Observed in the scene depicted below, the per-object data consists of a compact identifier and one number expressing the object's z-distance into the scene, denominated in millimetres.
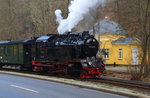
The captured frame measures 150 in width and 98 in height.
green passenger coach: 22625
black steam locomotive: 16172
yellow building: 34531
